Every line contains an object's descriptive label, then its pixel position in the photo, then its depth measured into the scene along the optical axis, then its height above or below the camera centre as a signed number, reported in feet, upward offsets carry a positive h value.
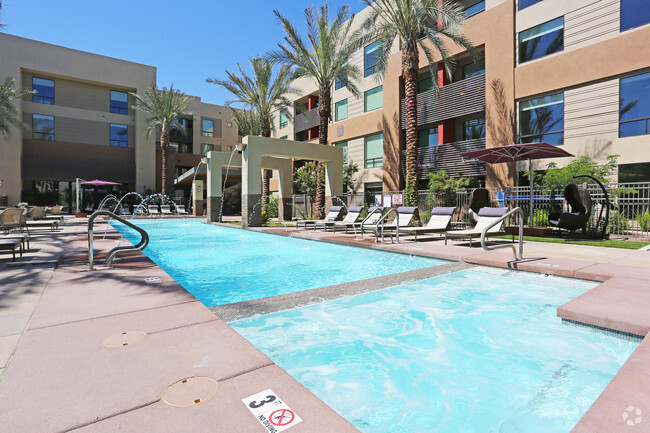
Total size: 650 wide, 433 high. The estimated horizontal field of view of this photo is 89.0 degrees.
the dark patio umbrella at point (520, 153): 34.56 +6.28
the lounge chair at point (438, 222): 33.73 -1.70
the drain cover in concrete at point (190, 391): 6.39 -3.77
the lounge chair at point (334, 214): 50.93 -1.15
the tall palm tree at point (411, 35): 49.16 +26.86
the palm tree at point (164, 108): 102.94 +30.81
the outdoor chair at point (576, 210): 33.09 -0.19
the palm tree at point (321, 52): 63.00 +30.21
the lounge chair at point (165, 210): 95.48 -1.28
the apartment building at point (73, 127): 98.22 +25.77
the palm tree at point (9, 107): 86.89 +25.90
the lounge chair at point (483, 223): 29.01 -1.56
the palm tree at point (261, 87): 76.02 +28.04
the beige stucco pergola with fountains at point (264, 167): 54.19 +7.33
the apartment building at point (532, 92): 42.47 +18.21
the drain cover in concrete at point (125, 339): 8.98 -3.76
